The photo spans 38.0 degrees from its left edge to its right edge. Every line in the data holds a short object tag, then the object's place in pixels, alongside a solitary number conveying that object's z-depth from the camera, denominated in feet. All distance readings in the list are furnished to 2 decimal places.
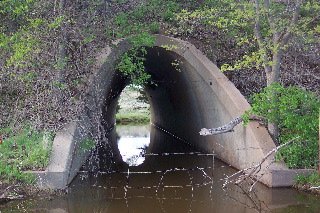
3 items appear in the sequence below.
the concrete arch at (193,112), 33.40
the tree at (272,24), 35.45
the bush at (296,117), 33.55
